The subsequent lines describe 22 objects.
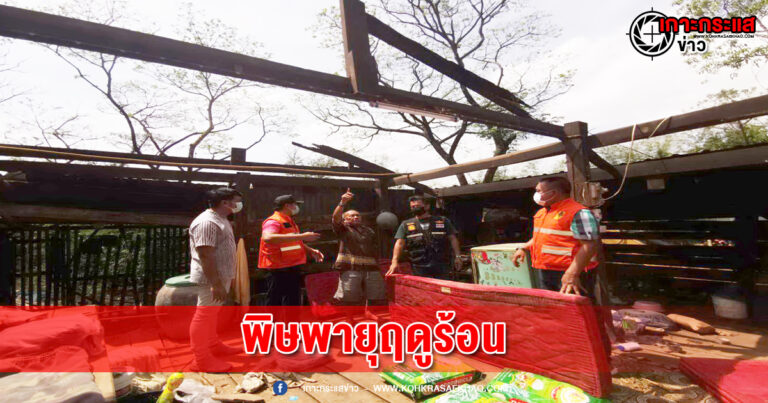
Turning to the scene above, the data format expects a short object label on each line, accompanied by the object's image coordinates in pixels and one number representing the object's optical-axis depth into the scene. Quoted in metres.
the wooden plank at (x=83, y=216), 4.45
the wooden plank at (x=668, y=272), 6.44
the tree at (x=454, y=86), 18.14
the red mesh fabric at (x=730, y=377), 2.50
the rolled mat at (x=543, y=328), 2.36
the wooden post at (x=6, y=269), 5.16
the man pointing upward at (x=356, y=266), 5.34
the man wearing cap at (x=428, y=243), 5.06
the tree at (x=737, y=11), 14.69
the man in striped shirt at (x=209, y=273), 3.46
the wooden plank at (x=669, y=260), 6.69
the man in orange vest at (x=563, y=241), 2.91
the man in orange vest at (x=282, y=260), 4.14
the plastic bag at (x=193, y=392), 2.59
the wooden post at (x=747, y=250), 5.83
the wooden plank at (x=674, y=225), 6.56
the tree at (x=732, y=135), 20.69
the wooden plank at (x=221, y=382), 3.16
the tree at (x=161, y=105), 16.05
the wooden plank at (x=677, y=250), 6.42
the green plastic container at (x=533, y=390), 2.28
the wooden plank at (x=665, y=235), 6.65
